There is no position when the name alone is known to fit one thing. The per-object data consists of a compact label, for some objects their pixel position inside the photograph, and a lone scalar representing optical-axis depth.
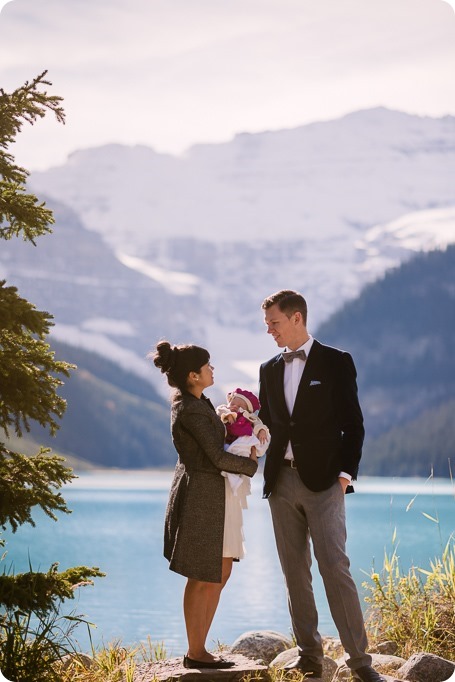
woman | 5.32
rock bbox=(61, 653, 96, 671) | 5.66
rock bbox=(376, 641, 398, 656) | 6.91
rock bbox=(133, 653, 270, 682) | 5.24
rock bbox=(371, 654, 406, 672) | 6.25
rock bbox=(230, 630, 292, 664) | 7.73
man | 5.45
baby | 5.37
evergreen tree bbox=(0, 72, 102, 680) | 5.30
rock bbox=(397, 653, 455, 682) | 5.82
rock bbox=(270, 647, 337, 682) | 6.18
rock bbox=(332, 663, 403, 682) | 5.94
